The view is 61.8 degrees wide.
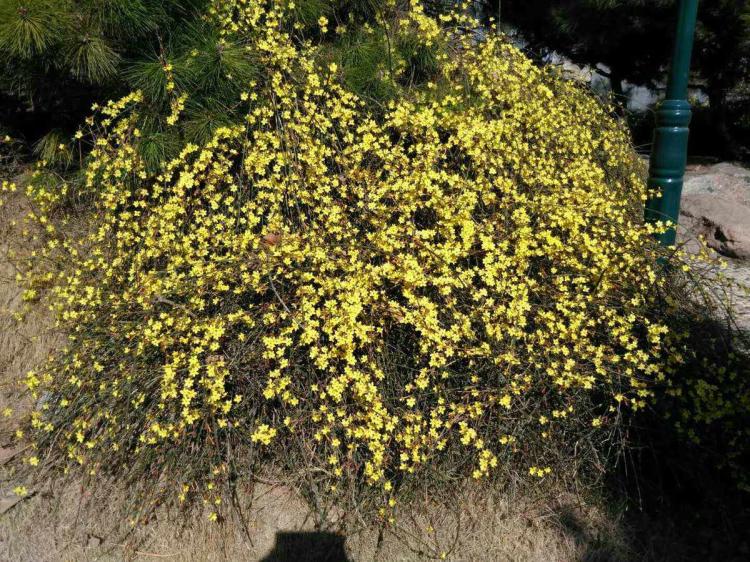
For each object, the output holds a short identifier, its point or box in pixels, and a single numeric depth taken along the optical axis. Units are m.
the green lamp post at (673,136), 3.10
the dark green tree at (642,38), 5.85
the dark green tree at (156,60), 3.10
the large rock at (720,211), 4.38
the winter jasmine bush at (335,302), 2.62
